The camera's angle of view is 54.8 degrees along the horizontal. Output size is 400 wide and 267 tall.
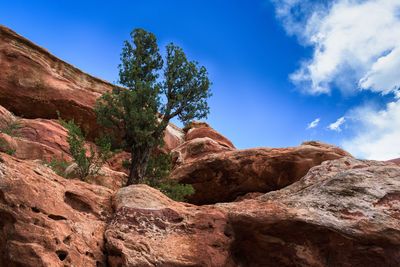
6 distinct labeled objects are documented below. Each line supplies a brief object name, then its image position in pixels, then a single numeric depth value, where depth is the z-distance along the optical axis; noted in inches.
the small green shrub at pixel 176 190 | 853.8
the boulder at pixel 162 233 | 378.3
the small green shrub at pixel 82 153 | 765.9
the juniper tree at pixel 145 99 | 903.1
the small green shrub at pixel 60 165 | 779.5
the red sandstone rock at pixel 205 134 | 1576.5
